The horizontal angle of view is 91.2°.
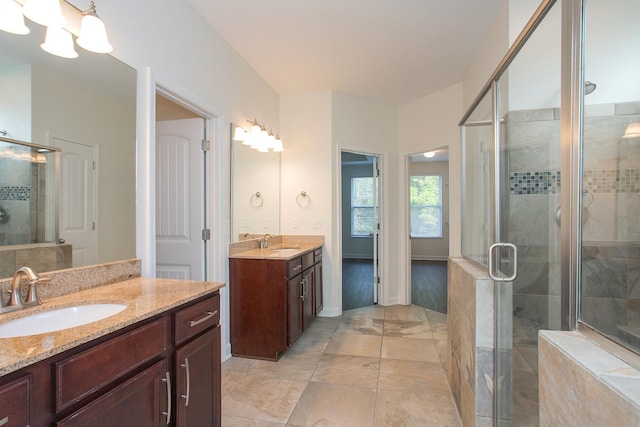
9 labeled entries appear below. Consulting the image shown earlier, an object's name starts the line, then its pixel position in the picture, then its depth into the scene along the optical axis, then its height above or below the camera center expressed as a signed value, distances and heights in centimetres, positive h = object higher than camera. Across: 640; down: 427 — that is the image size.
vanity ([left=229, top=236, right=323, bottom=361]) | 262 -77
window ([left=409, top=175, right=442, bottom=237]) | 790 +20
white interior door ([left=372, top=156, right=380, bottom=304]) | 420 -14
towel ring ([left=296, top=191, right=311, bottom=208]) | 385 +17
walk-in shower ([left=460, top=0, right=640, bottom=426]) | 98 +12
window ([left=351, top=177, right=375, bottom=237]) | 798 +23
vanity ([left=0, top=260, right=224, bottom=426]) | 78 -46
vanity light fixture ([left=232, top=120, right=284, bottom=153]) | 292 +76
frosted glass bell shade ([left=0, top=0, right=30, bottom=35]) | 114 +72
